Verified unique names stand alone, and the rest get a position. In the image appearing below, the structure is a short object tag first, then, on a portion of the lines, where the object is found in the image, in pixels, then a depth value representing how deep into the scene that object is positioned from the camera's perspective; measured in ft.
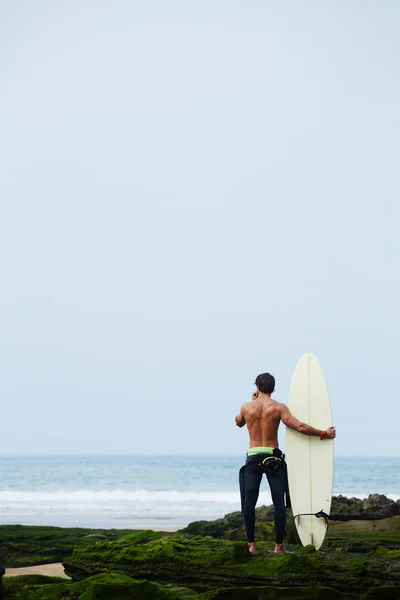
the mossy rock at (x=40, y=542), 75.56
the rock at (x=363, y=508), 99.09
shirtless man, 54.54
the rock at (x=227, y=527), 79.66
